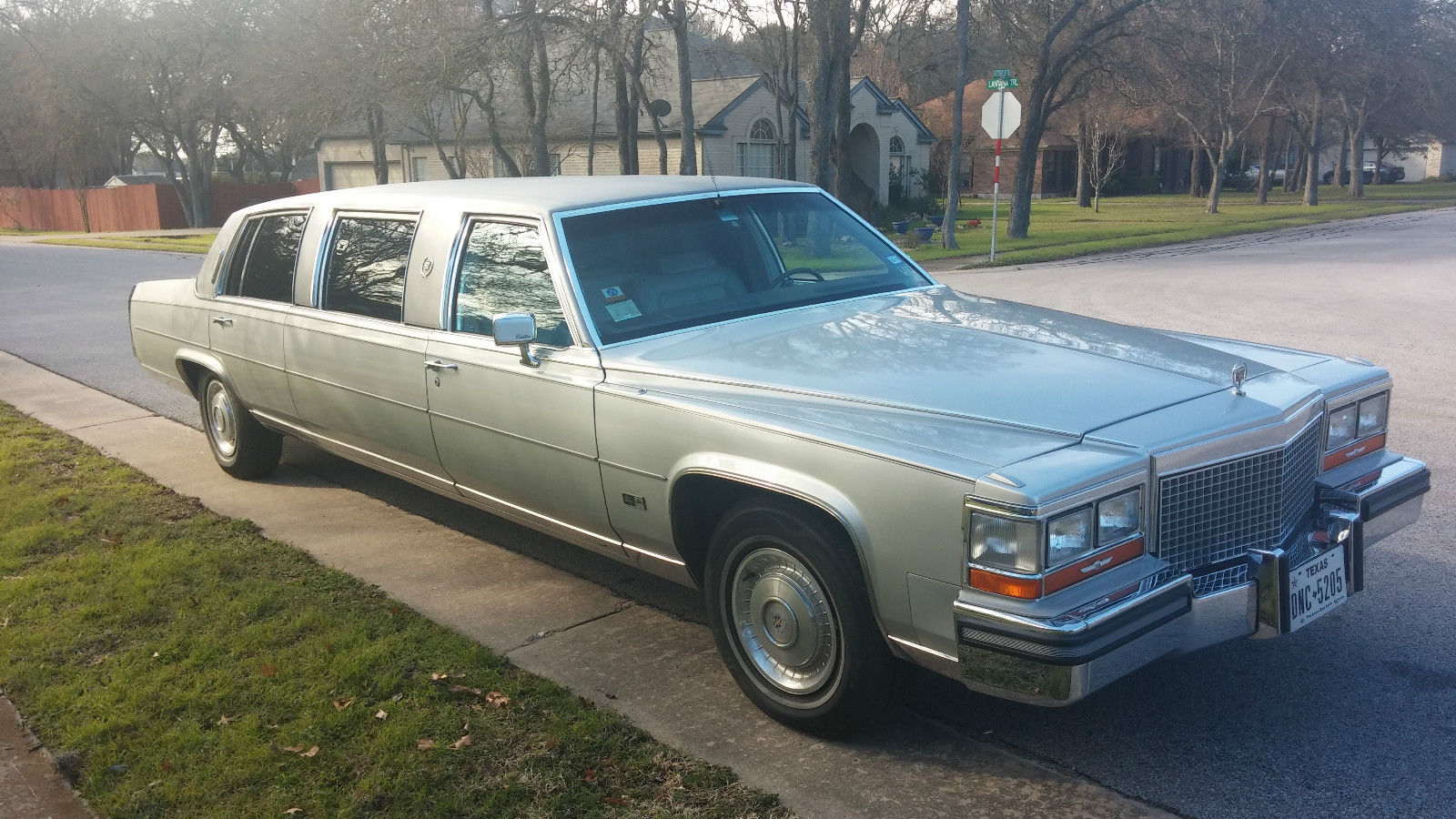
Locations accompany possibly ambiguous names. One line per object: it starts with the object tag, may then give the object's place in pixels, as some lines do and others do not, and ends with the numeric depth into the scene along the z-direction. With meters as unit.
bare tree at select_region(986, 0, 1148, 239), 26.86
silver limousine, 3.09
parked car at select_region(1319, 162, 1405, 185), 76.00
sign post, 21.41
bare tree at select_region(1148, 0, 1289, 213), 26.95
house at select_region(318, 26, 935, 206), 38.25
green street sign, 20.36
